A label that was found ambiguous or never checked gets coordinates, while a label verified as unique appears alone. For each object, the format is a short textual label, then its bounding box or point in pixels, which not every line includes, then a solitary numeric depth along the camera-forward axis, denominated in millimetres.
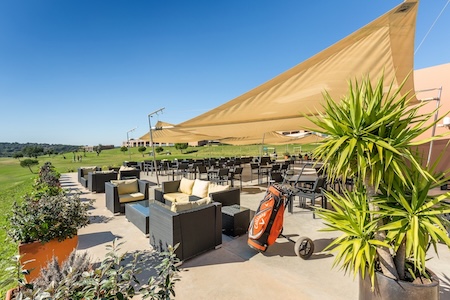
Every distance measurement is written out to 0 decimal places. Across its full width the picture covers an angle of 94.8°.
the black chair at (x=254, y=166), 9185
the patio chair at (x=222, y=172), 7648
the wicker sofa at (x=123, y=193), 5129
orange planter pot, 2434
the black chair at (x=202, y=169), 9122
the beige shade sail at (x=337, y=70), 2656
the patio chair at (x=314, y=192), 4645
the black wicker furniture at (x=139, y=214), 3823
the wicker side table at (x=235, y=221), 3793
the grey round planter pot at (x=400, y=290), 1481
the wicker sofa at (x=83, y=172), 9611
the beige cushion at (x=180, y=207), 3059
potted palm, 1487
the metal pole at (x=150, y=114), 6825
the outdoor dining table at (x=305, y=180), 5831
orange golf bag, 2910
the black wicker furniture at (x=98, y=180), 7699
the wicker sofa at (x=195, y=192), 4516
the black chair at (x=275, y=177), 6152
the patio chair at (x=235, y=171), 7844
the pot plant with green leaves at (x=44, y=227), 2469
